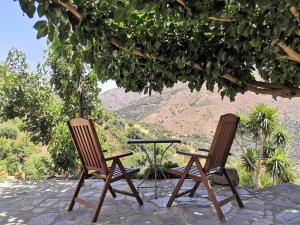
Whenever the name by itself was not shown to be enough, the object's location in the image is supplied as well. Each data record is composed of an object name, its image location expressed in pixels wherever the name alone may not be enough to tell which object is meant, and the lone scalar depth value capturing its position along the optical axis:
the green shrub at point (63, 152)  7.30
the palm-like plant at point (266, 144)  10.67
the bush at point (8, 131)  21.53
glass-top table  4.14
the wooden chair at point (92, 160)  3.48
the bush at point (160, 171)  5.82
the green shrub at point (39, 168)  8.49
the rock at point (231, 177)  5.01
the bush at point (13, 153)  11.57
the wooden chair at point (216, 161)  3.49
